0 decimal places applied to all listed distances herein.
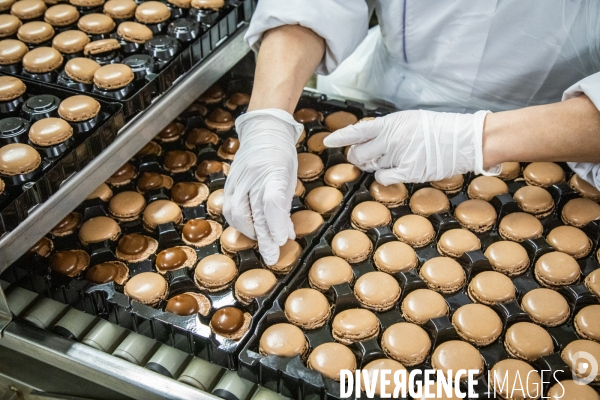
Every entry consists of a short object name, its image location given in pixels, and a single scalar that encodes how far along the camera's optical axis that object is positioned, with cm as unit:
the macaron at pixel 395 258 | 72
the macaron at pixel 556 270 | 71
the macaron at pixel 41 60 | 81
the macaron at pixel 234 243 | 74
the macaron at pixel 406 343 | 65
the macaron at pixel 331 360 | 63
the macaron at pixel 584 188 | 79
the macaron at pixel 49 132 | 72
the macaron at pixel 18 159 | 68
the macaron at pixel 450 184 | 81
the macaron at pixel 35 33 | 85
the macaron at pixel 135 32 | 85
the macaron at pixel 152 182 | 82
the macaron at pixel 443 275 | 71
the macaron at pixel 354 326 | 66
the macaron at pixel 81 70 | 80
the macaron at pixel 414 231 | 75
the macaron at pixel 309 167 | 82
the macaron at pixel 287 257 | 72
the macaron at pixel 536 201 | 78
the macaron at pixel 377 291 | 69
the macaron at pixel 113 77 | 78
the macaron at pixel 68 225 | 77
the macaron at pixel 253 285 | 69
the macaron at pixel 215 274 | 71
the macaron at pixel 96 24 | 87
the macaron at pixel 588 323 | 66
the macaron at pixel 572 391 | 61
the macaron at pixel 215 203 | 78
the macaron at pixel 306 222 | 75
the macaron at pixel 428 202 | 78
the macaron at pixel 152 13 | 87
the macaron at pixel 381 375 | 62
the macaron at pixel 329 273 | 70
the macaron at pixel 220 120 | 90
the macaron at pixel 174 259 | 73
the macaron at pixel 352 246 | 73
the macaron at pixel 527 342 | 65
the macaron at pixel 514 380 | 62
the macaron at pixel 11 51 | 82
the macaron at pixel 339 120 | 88
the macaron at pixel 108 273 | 71
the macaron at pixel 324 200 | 78
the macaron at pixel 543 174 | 80
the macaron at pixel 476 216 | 76
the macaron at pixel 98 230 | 75
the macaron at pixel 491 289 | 69
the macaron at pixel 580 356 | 63
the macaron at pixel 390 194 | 79
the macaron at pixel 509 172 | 82
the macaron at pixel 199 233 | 76
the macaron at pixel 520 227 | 75
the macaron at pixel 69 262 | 72
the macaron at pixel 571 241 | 74
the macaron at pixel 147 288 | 69
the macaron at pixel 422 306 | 68
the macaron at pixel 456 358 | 64
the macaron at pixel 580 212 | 76
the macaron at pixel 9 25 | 86
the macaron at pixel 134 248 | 74
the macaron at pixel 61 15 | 88
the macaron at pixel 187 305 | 68
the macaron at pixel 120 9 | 89
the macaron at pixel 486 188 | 79
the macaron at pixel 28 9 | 89
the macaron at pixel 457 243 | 74
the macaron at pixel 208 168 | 83
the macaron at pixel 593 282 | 69
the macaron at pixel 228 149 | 86
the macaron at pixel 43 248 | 74
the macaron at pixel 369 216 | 76
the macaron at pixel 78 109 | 74
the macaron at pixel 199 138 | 88
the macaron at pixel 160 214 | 77
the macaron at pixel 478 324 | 66
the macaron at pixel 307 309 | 67
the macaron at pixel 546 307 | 68
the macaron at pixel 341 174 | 81
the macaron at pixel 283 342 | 64
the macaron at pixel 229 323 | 66
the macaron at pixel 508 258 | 72
